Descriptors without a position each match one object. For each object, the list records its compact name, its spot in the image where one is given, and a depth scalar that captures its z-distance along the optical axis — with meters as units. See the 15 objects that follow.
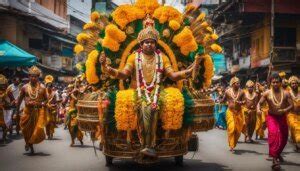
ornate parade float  8.41
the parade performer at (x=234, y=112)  12.77
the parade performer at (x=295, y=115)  12.20
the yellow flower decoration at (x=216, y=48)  9.48
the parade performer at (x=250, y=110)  15.16
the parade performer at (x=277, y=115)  9.78
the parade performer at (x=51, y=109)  16.53
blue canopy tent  23.94
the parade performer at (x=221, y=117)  20.83
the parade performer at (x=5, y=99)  15.72
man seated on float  8.70
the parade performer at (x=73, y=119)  14.09
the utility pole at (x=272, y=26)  28.88
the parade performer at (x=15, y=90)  16.99
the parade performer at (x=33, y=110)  11.97
